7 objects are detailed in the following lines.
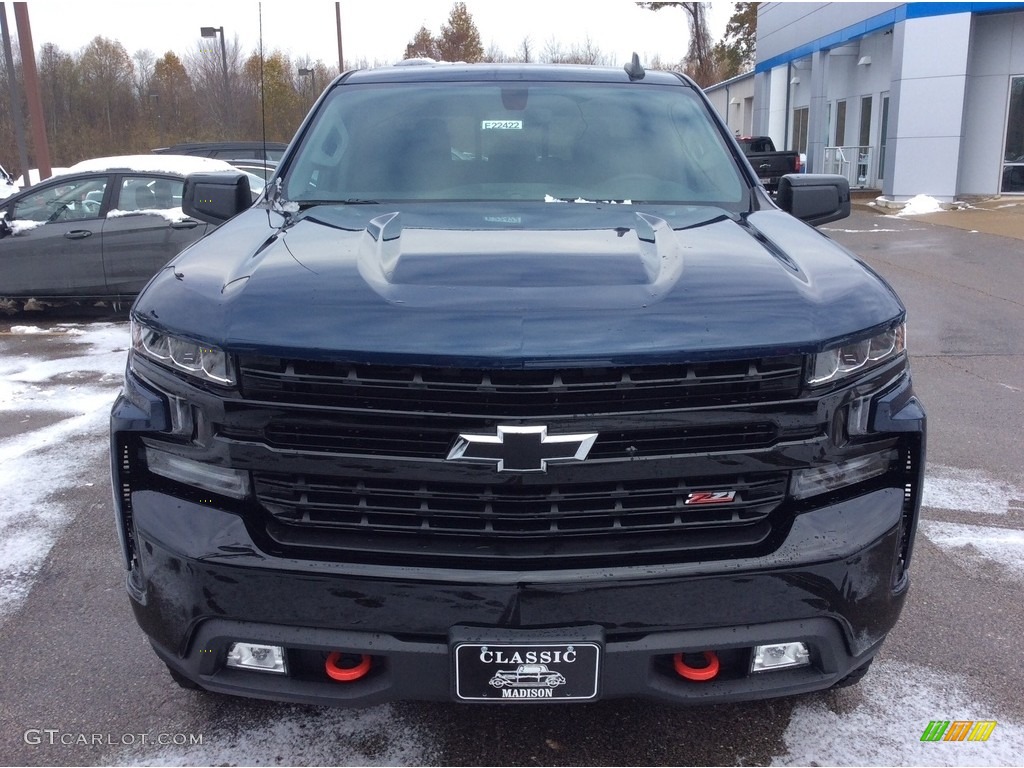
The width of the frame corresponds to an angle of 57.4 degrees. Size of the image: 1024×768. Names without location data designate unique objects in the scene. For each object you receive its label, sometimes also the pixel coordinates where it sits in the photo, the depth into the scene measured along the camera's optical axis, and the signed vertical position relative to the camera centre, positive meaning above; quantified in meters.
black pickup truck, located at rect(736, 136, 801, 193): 22.34 -0.46
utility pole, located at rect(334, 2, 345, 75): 26.66 +2.90
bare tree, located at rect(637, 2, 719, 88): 53.21 +5.34
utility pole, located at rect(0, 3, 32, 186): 18.75 +0.92
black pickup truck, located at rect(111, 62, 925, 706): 2.07 -0.75
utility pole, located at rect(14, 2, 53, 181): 15.75 +1.14
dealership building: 21.14 +1.01
